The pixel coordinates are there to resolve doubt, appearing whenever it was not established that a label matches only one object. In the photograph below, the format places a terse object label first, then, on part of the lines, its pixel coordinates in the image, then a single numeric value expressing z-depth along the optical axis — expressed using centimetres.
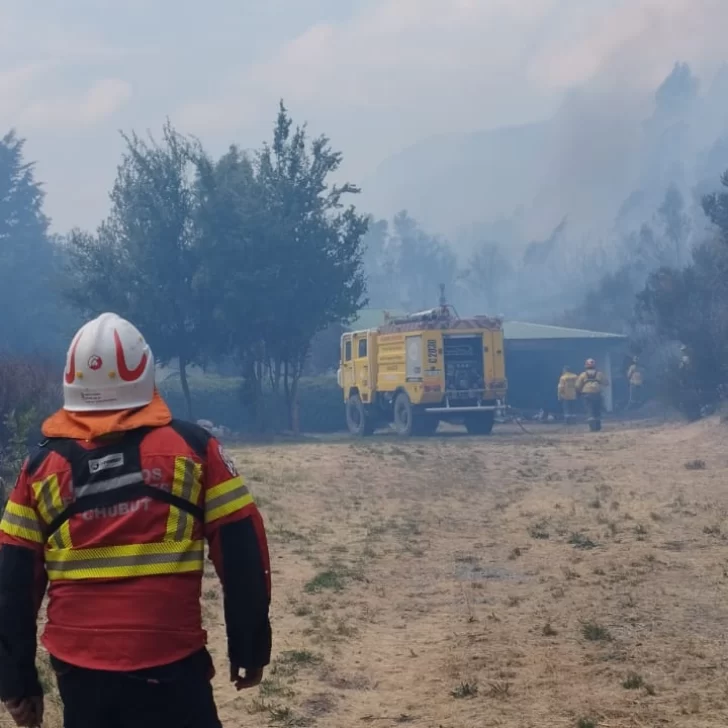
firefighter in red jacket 307
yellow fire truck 2475
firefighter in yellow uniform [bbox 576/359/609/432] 2520
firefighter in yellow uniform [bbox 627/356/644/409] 3070
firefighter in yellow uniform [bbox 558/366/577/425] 2773
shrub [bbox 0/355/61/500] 1261
